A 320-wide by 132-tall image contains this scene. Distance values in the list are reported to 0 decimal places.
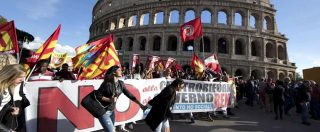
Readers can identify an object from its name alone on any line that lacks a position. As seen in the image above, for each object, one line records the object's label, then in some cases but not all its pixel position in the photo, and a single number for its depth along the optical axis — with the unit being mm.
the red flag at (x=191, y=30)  9494
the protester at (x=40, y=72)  4598
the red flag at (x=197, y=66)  8654
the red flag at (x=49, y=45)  4497
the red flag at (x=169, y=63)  11026
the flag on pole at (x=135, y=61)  11343
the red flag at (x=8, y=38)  4661
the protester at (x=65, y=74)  5091
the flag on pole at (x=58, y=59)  11748
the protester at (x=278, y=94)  8063
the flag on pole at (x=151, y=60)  10494
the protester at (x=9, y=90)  2116
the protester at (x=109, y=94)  3354
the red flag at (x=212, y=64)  10311
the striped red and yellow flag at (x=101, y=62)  4732
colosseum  24669
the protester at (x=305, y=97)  7715
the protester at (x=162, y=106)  3685
